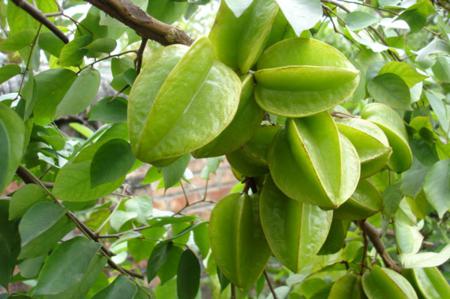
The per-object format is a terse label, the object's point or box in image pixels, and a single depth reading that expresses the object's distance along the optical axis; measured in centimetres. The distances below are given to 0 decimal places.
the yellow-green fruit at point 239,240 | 63
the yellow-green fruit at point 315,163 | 52
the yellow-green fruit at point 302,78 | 52
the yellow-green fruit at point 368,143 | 58
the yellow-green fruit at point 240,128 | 52
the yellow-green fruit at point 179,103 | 46
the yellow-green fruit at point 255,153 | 57
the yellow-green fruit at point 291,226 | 57
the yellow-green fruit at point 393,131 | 65
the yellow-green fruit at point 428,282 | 76
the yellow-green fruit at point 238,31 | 53
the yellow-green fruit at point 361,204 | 62
